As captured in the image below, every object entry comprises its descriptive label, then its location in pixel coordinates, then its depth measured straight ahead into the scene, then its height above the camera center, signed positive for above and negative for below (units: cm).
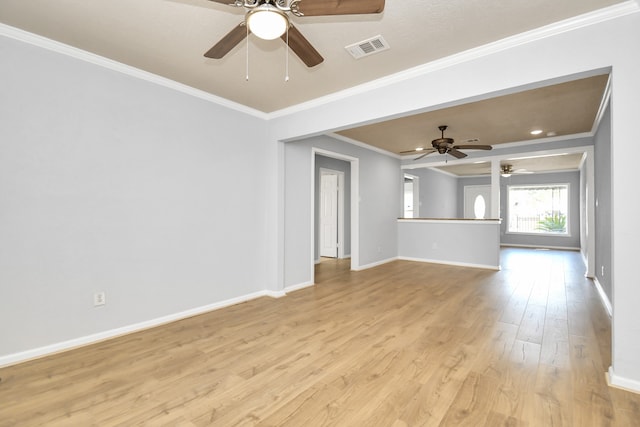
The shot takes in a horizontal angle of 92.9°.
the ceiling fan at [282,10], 153 +107
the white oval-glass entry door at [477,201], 1087 +57
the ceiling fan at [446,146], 487 +116
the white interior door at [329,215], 714 +3
